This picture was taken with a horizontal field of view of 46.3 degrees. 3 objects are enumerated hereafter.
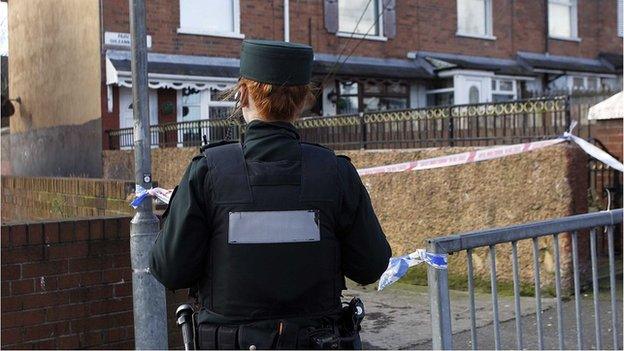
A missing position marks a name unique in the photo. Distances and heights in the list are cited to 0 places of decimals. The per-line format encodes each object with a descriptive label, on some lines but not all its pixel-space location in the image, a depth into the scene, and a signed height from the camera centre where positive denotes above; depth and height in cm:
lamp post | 443 -48
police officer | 242 -20
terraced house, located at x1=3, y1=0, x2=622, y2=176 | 1594 +284
